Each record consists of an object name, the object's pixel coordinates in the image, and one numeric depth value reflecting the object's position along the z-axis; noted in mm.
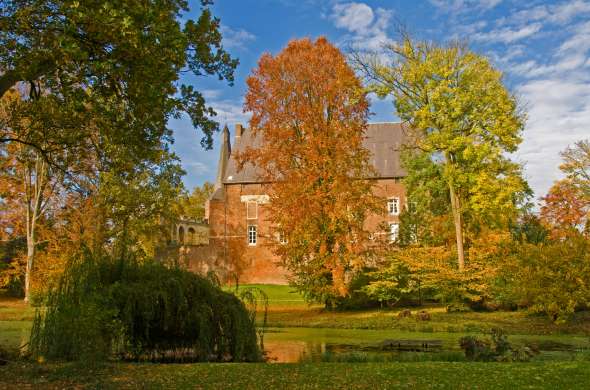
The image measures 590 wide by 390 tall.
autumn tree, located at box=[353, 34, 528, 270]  23188
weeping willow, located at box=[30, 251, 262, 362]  9375
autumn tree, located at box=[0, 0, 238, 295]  8453
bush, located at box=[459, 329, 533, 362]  10477
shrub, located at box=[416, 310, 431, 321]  19750
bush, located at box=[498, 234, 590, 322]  17609
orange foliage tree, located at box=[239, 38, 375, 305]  23766
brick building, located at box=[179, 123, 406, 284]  45719
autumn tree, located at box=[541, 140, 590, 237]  37562
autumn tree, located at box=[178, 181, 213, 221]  65812
